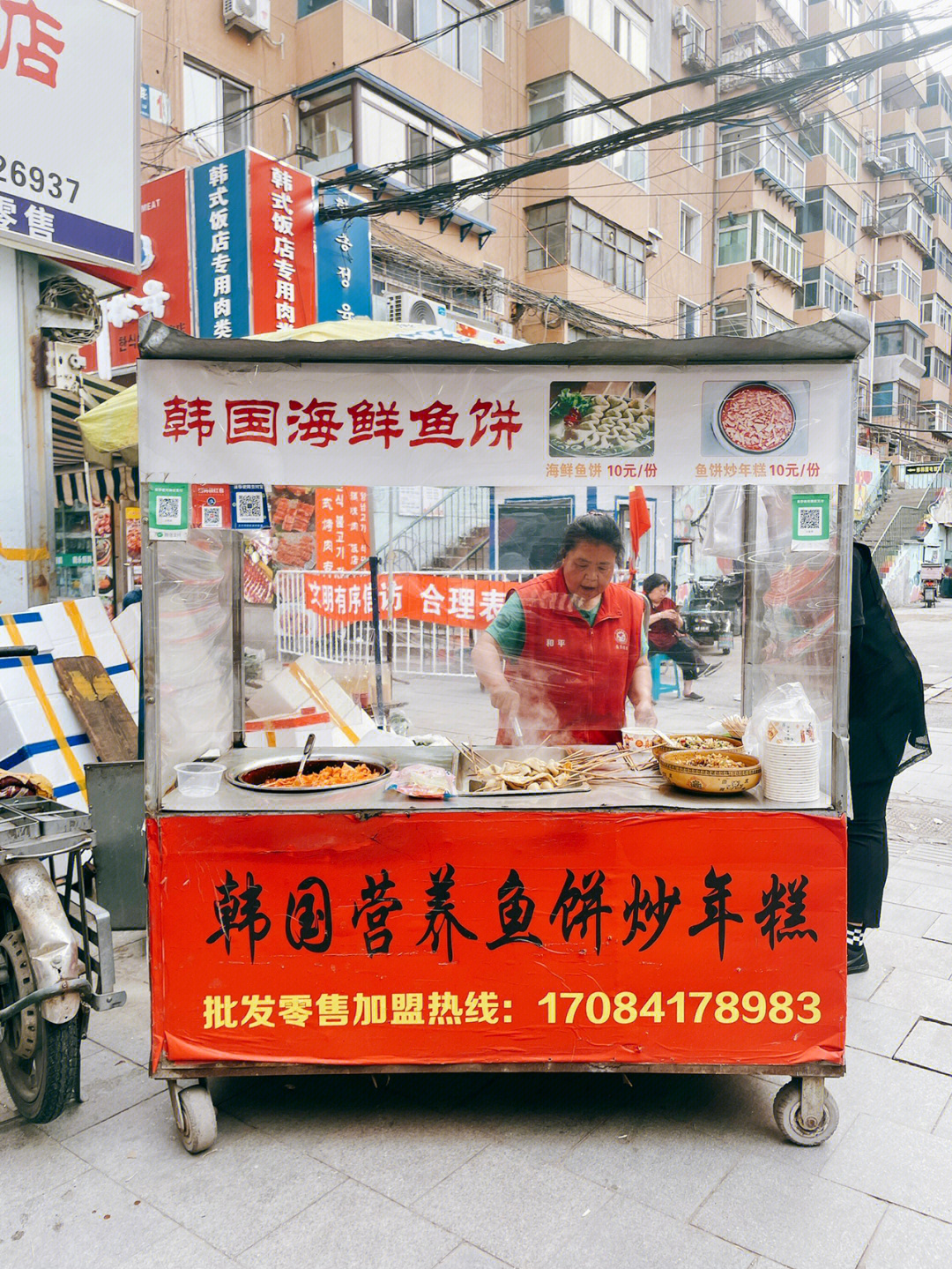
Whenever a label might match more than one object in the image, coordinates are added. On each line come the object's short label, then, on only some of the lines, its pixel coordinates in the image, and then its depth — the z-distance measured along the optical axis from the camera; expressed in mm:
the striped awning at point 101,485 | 7513
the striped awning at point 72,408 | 7926
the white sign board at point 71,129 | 4922
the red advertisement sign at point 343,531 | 5168
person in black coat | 3561
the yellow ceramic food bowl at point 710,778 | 2752
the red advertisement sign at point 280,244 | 9609
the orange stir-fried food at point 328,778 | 2969
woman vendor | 3822
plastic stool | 3848
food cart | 2643
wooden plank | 5145
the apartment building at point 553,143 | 12922
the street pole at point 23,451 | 5543
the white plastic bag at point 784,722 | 2691
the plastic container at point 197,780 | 2848
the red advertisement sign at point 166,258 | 9859
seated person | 3812
